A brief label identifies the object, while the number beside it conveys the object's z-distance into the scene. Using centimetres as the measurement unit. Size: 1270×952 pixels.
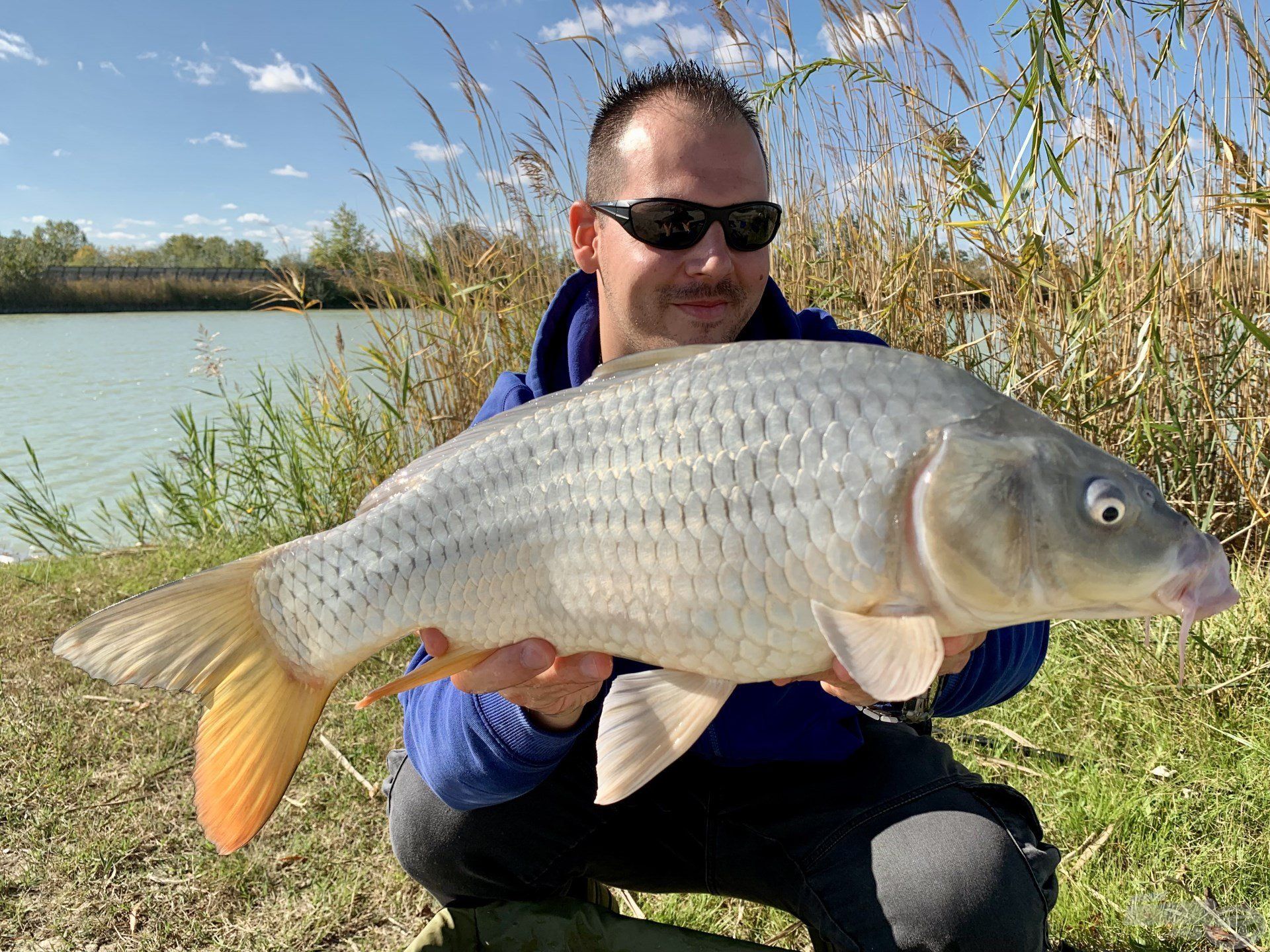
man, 118
